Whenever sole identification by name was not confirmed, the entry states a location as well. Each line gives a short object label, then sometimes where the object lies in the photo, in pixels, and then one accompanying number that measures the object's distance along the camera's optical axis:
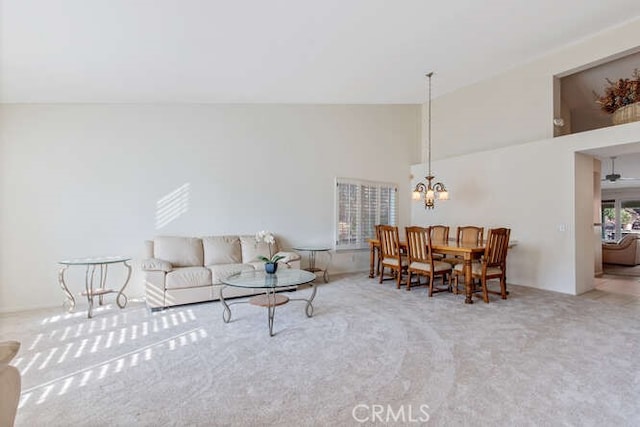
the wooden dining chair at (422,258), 4.53
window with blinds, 6.21
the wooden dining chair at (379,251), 5.47
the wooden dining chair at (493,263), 4.17
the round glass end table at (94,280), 3.71
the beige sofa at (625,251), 7.25
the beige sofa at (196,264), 3.94
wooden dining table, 4.13
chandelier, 4.75
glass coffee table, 3.15
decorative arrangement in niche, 4.18
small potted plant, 3.61
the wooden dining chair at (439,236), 5.18
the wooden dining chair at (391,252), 5.02
